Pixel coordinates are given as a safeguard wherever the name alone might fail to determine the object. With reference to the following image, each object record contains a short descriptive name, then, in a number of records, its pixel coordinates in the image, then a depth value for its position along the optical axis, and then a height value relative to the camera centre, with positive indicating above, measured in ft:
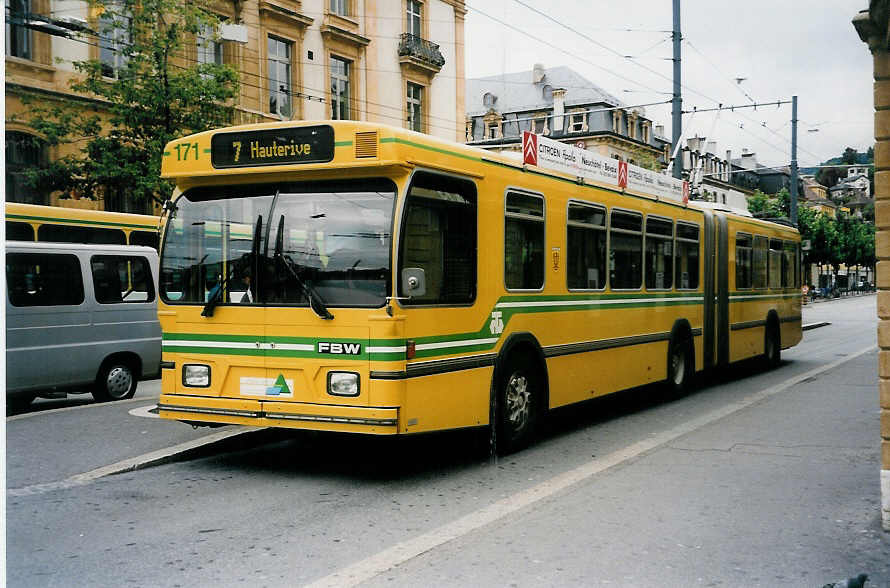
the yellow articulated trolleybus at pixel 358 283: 24.41 +0.08
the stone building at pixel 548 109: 203.31 +38.15
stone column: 20.51 +1.73
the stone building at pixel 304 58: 63.46 +20.53
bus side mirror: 24.39 +0.11
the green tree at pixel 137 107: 60.29 +11.51
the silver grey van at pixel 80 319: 39.68 -1.32
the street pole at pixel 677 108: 75.77 +13.64
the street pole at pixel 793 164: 126.62 +15.62
